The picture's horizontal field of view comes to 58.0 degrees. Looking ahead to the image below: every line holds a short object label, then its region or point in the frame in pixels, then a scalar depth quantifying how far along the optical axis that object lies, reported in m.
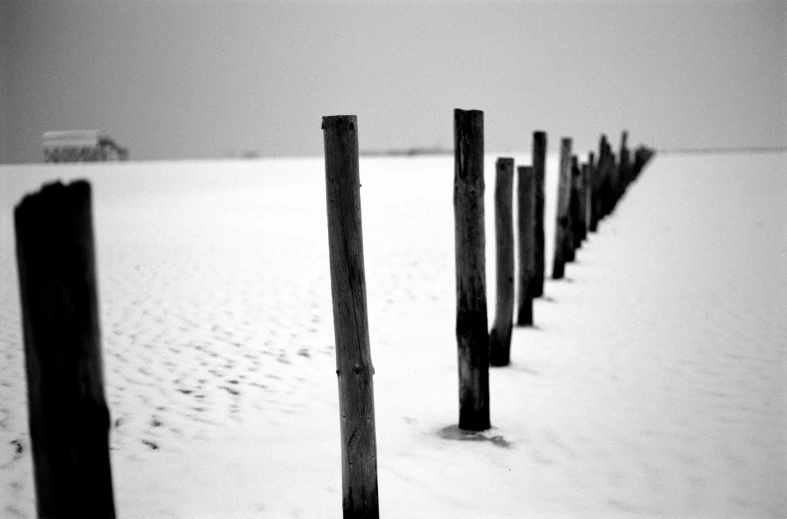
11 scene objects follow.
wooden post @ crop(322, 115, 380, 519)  2.66
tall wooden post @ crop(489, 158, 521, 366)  4.87
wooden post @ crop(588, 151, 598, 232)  12.26
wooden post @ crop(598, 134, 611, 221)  13.83
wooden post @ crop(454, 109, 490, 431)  3.58
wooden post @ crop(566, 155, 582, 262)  9.35
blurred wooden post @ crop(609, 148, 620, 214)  15.32
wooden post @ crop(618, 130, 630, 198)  18.80
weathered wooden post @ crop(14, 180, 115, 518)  1.56
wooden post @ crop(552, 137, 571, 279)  8.48
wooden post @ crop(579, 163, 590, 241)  10.77
